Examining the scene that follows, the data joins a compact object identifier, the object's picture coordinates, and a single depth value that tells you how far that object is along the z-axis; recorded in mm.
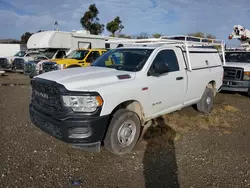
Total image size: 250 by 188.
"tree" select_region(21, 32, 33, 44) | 40719
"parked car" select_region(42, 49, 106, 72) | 11047
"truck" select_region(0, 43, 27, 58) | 28516
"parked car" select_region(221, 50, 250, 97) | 8312
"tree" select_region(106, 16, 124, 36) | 32875
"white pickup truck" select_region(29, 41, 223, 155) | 3320
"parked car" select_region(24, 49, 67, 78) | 12555
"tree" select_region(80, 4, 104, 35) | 32625
